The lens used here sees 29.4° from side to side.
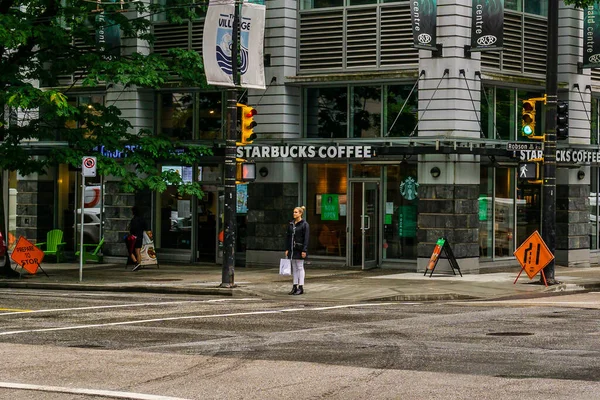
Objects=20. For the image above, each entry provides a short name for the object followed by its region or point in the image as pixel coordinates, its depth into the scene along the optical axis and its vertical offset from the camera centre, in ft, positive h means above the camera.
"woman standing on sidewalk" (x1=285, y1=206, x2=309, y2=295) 76.89 -1.89
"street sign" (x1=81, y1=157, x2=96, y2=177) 87.61 +3.91
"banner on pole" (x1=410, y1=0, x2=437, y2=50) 90.84 +15.73
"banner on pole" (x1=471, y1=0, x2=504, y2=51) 91.71 +15.79
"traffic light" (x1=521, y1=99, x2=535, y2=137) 80.28 +7.24
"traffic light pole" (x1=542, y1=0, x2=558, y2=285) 81.30 +5.43
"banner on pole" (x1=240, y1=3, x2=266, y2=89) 80.59 +12.43
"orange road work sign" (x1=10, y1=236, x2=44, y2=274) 92.89 -3.17
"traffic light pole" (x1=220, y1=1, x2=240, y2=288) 80.07 +2.99
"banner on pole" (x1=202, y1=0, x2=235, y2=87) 79.56 +12.06
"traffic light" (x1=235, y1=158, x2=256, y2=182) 81.25 +3.30
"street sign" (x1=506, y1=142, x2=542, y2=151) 85.05 +5.57
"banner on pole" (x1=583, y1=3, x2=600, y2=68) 100.99 +16.42
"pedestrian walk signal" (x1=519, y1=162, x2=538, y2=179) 82.33 +3.67
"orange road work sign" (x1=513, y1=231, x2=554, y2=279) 82.28 -2.47
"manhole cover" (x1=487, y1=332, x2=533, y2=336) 51.93 -5.14
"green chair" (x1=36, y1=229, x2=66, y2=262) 113.19 -2.60
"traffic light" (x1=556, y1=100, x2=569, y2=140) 82.58 +7.32
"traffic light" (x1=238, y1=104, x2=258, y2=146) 80.53 +6.74
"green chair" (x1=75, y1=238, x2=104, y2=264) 109.40 -3.59
